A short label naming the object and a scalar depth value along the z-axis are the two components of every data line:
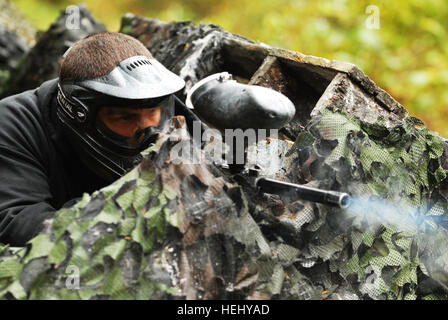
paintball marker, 4.22
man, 4.49
